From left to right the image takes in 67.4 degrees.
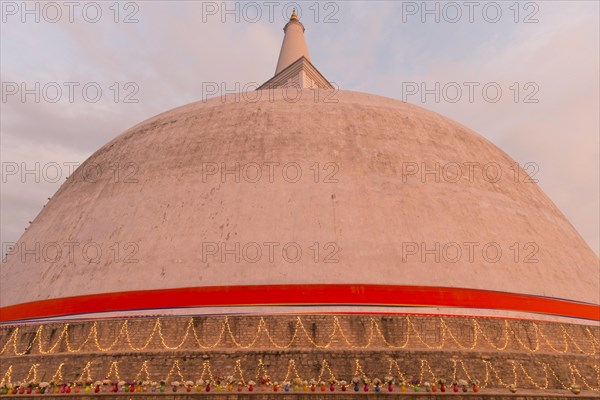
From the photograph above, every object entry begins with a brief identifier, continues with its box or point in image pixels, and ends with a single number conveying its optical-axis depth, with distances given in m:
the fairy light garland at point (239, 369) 8.83
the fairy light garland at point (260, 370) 8.82
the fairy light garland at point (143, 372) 9.04
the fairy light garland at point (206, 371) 8.93
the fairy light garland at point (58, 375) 9.40
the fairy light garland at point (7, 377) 9.76
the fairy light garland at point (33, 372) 9.62
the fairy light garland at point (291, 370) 8.80
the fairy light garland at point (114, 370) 9.14
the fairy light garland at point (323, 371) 8.73
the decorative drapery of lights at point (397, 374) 8.83
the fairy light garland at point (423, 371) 8.80
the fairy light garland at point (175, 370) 8.98
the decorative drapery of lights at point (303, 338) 9.38
